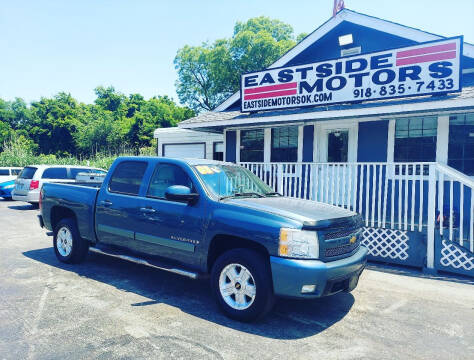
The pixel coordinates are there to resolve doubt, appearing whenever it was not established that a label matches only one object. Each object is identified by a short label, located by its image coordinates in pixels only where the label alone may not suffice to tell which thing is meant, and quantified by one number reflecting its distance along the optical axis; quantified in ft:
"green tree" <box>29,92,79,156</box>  149.38
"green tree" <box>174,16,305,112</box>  118.42
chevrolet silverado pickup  12.90
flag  46.78
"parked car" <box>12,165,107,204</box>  44.04
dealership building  22.66
